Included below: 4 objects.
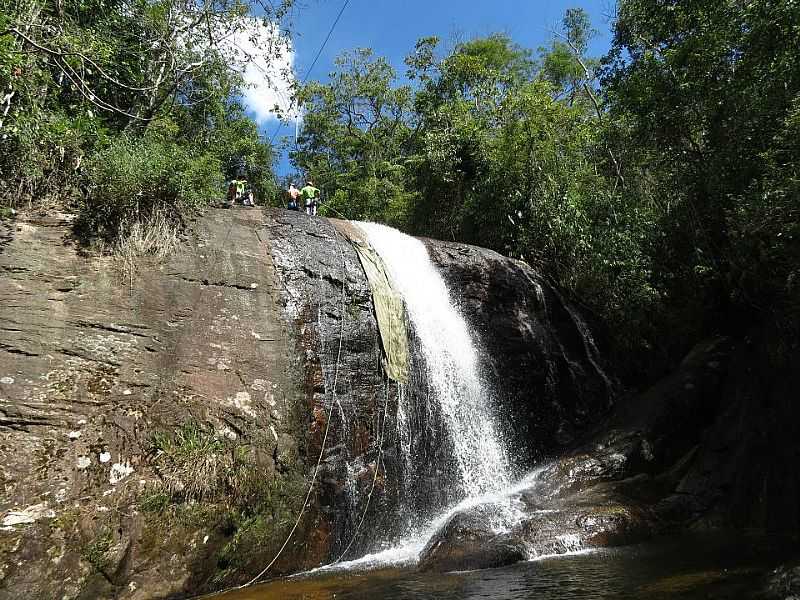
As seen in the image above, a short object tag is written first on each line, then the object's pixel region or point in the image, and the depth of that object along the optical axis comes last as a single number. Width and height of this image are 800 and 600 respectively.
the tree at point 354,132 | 27.05
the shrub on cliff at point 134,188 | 7.43
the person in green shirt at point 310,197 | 13.81
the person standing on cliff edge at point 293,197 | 14.41
